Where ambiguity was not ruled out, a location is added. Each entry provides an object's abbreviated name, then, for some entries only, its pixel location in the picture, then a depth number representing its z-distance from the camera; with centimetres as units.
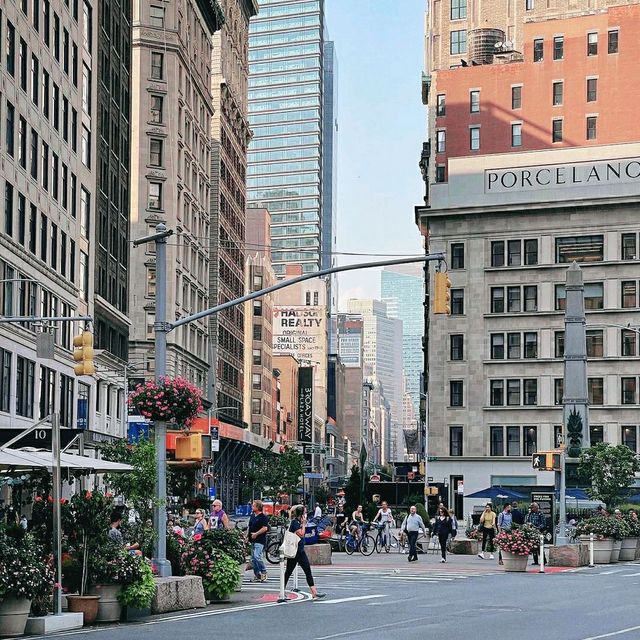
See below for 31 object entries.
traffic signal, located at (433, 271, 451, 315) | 2672
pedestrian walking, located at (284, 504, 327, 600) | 2681
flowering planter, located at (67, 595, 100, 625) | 2188
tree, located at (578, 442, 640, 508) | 5700
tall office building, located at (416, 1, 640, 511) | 9256
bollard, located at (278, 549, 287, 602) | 2578
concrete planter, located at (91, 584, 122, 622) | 2223
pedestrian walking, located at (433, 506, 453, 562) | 4275
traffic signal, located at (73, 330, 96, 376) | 2980
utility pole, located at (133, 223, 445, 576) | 2498
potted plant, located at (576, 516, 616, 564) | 4184
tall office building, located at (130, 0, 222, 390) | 9894
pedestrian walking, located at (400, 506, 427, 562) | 4316
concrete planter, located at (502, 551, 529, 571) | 3725
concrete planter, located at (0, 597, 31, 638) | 1995
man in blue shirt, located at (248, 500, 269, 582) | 3062
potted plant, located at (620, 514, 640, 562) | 4391
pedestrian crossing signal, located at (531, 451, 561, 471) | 4217
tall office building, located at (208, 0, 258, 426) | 12094
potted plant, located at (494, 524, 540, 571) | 3715
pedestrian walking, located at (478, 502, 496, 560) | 4738
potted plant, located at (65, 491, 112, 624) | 2205
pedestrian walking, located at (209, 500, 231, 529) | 3762
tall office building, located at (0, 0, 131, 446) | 5423
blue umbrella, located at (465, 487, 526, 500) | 6372
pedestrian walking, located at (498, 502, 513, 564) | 4681
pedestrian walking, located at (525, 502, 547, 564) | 5402
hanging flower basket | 2559
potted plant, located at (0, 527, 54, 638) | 1984
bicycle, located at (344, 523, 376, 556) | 4891
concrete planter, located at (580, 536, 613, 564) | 4181
